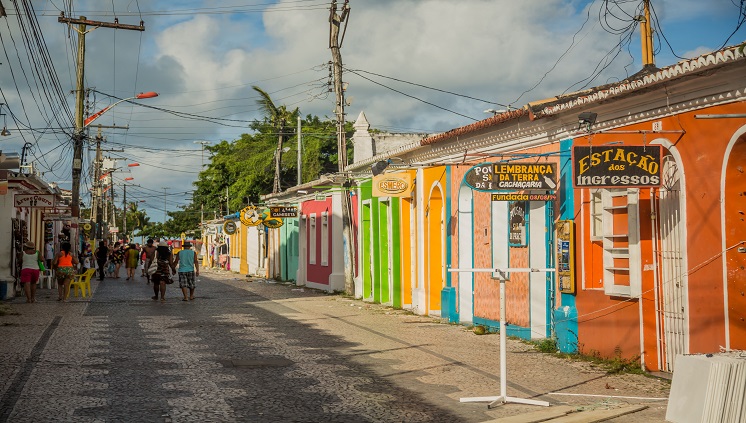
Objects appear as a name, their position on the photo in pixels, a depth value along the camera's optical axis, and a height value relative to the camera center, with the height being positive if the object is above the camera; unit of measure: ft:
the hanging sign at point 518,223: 51.31 +1.29
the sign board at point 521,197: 46.55 +2.47
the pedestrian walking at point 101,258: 128.26 -0.71
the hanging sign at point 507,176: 44.04 +3.25
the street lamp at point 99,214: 176.24 +7.25
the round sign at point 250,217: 133.18 +4.71
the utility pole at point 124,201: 351.50 +18.83
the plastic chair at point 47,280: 102.28 -2.86
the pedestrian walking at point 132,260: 130.72 -1.05
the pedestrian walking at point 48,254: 107.96 -0.08
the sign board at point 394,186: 69.82 +4.52
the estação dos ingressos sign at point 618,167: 34.78 +2.83
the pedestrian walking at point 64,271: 80.64 -1.48
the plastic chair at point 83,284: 86.06 -2.81
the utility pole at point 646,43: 62.18 +13.02
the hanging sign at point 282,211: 116.88 +4.69
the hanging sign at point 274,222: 123.24 +3.59
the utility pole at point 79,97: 112.37 +18.34
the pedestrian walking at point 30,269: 75.82 -1.21
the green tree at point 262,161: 192.85 +19.66
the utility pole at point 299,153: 139.52 +14.38
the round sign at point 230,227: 169.27 +4.24
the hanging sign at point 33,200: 92.02 +5.33
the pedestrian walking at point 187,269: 81.20 -1.47
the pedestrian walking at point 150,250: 99.57 +0.15
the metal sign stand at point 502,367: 28.81 -3.58
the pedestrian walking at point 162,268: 79.97 -1.39
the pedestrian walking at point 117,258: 138.10 -0.82
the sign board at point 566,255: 44.09 -0.40
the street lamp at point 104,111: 101.09 +15.53
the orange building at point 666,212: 32.94 +1.25
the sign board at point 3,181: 69.05 +5.25
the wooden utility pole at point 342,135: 87.04 +10.57
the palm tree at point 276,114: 153.28 +24.17
